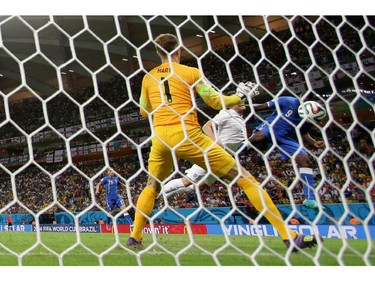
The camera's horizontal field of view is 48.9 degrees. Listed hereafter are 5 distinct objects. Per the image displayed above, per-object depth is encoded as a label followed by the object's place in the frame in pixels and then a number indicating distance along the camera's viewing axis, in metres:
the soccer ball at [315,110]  3.33
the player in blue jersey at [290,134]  3.72
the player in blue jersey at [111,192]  7.43
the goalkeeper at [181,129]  2.31
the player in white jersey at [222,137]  3.78
